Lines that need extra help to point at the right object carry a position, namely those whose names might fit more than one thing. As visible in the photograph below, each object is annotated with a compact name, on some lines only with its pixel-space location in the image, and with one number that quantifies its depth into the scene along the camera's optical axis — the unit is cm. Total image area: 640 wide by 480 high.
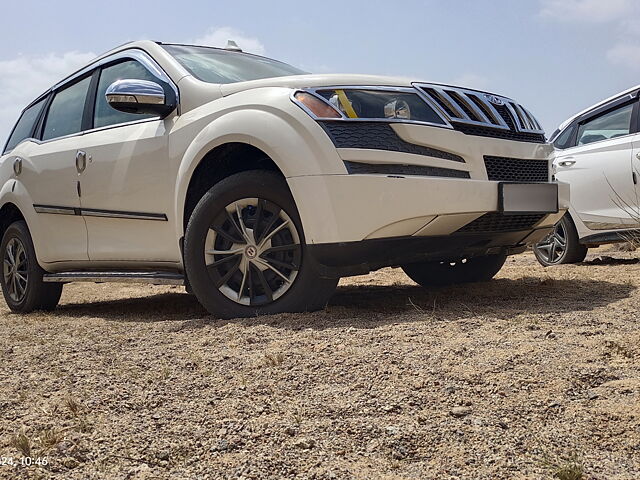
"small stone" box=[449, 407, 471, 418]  238
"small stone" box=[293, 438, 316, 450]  221
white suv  379
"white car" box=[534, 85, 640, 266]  684
